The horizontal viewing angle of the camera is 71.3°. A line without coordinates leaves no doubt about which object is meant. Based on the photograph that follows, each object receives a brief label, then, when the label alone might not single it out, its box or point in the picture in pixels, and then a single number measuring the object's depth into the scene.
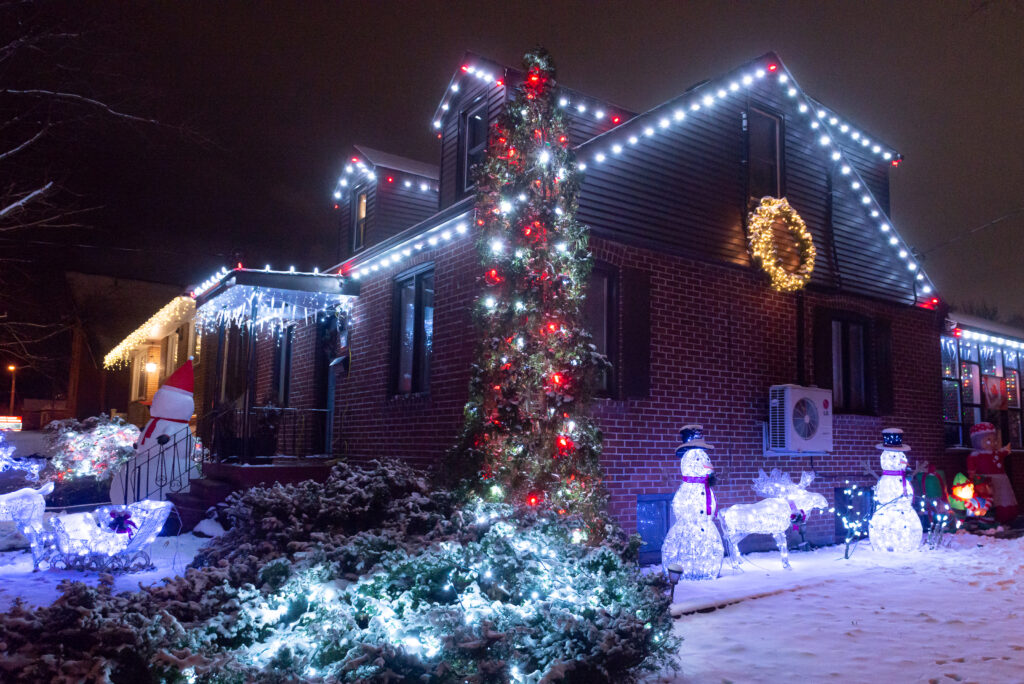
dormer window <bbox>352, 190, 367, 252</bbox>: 14.16
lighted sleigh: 7.49
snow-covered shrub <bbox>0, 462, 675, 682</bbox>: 3.80
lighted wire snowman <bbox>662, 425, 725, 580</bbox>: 7.68
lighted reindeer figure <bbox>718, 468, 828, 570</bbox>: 8.27
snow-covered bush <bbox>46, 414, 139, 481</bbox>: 13.62
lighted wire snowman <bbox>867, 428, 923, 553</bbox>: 9.79
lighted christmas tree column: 6.02
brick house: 8.76
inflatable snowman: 10.73
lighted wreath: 10.34
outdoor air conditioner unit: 9.59
